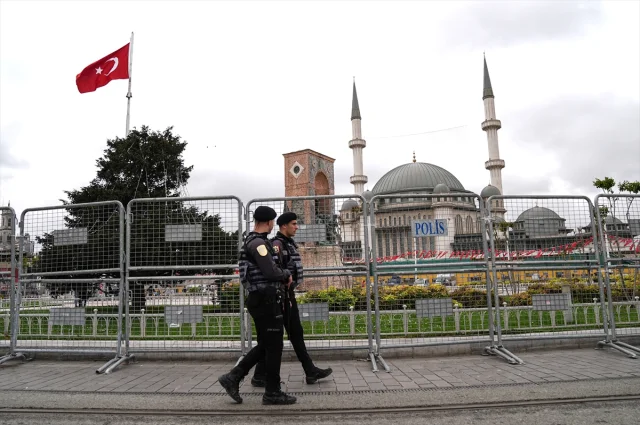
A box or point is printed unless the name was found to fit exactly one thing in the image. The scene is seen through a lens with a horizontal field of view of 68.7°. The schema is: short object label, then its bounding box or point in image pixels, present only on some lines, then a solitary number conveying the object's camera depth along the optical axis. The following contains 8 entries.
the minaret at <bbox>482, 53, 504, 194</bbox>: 65.06
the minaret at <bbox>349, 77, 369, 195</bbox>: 73.19
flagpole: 20.67
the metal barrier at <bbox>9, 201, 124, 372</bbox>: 6.54
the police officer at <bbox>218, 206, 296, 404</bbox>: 4.29
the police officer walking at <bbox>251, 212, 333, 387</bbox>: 4.91
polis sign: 6.43
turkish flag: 17.70
